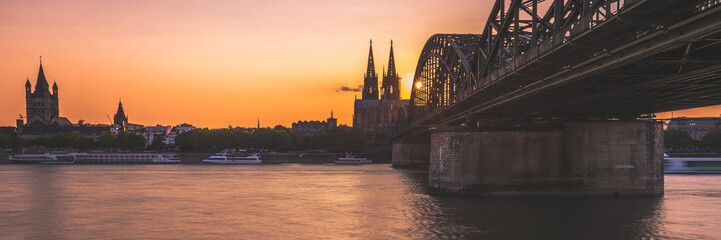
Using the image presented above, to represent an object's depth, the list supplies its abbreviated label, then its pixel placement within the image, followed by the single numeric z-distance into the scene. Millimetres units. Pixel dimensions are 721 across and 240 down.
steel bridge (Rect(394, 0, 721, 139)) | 19031
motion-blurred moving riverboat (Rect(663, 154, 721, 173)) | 80125
